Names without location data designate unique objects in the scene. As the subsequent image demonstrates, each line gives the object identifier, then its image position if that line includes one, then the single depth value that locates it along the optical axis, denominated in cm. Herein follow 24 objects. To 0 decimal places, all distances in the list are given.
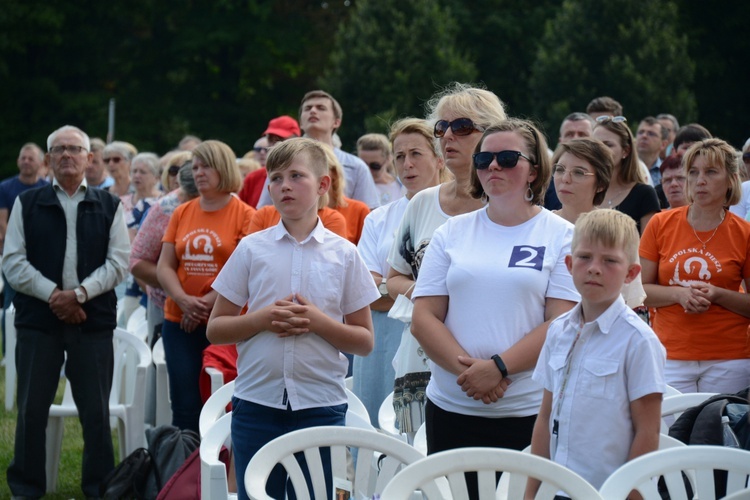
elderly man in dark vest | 1225
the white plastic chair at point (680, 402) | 847
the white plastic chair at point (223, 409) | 846
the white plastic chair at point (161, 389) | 1427
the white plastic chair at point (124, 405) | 1307
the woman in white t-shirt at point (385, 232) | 1073
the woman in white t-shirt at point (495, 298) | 714
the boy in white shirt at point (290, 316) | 799
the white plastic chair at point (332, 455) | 691
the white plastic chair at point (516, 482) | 614
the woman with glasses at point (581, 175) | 958
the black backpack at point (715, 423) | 770
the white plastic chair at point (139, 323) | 1739
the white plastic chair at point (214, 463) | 800
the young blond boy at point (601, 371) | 617
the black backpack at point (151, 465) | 1150
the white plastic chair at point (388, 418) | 948
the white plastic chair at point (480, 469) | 583
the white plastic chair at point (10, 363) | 1825
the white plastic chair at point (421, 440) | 854
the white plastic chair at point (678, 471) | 587
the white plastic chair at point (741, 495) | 533
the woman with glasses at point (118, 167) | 2097
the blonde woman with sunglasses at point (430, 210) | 855
